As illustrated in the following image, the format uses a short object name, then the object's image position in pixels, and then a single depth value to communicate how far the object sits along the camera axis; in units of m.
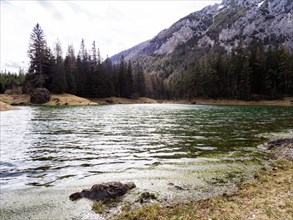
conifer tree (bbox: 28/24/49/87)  92.74
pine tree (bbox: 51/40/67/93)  94.25
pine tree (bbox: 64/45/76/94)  103.81
